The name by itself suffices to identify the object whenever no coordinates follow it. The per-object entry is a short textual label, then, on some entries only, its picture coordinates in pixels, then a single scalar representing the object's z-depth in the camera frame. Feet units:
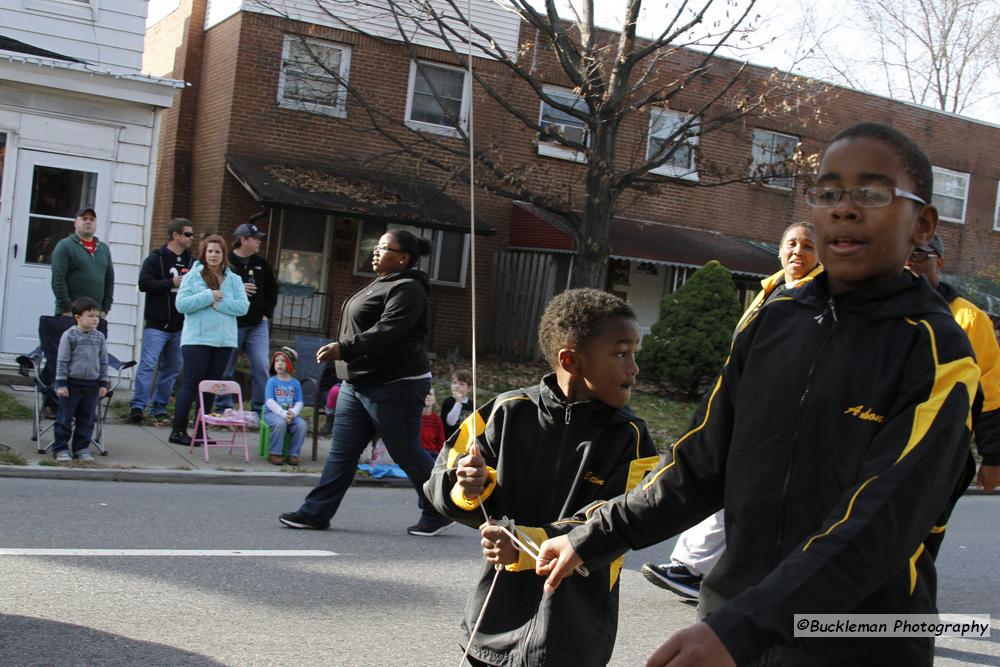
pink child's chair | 35.24
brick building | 63.82
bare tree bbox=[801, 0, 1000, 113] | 130.11
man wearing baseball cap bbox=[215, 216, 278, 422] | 38.91
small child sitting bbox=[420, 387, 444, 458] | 34.73
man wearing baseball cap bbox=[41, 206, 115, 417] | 36.76
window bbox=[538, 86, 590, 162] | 71.56
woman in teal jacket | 35.55
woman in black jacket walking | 23.66
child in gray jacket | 31.22
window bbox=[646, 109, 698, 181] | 73.46
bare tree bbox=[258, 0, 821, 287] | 51.32
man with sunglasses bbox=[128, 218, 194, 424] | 38.42
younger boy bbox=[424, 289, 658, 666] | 10.55
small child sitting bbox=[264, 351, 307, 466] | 35.53
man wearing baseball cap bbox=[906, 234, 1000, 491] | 17.17
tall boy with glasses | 6.68
